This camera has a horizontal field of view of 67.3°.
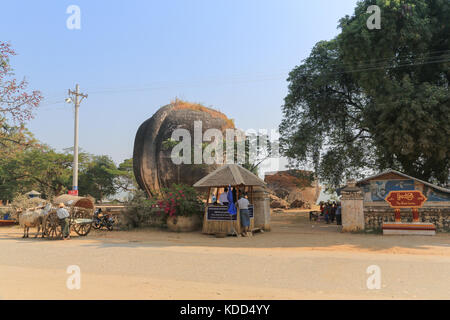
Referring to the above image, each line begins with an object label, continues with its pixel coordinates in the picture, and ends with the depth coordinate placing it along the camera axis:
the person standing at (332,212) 18.29
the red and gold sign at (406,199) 12.75
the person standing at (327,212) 18.17
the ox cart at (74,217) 12.62
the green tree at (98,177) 31.47
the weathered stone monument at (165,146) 20.25
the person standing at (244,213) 12.57
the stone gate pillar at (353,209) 13.12
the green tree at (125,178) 33.84
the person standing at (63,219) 12.20
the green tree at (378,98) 13.87
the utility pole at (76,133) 18.96
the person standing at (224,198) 13.33
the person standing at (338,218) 16.36
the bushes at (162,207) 14.02
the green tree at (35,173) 27.84
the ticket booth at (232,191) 12.66
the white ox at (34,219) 13.23
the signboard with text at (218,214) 12.70
